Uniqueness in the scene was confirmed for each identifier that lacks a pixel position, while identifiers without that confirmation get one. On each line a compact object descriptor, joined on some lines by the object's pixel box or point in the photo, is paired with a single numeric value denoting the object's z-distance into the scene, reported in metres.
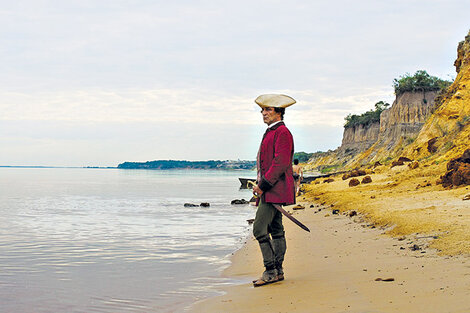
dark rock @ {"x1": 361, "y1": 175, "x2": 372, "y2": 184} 23.64
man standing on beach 5.96
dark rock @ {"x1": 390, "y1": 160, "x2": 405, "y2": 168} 29.64
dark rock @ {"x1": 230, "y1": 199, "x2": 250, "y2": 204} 29.26
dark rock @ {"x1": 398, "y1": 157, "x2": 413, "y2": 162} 31.20
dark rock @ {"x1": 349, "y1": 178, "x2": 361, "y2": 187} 23.77
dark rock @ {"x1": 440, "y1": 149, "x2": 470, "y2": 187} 13.91
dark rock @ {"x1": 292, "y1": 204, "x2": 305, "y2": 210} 17.44
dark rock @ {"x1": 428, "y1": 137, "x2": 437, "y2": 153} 30.16
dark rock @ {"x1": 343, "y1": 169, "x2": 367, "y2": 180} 30.83
